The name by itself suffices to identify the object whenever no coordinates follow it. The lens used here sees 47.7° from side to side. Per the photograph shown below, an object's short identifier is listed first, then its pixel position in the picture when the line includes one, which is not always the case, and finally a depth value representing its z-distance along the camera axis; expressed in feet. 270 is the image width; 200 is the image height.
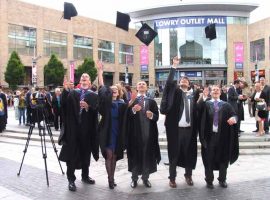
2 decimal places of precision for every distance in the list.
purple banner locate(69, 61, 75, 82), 125.09
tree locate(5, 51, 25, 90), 105.23
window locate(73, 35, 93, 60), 144.89
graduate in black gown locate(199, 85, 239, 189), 17.91
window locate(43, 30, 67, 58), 131.44
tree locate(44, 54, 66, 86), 121.25
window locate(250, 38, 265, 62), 150.64
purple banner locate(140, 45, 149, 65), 155.00
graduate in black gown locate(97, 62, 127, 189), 17.66
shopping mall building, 148.93
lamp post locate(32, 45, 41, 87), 97.28
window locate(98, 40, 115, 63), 155.00
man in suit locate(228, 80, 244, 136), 31.17
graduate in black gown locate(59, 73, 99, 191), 17.75
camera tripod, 20.67
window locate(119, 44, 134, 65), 165.66
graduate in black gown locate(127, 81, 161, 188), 17.91
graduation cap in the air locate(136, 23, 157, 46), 32.22
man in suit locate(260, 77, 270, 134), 31.73
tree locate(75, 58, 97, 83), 133.77
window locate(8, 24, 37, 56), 118.06
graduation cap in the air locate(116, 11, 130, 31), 33.56
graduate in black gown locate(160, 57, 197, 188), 17.90
